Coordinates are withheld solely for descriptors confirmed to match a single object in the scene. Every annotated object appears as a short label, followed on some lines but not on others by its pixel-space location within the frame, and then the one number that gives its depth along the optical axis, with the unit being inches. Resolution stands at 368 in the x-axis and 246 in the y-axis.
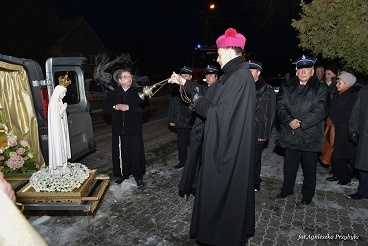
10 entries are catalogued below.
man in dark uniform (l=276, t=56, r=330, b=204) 181.8
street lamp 967.8
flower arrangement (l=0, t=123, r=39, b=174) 185.8
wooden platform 147.9
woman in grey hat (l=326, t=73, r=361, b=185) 208.7
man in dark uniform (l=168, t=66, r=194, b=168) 258.8
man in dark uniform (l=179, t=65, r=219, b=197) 130.8
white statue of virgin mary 153.6
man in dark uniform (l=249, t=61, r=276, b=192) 196.4
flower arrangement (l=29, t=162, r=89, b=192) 151.2
